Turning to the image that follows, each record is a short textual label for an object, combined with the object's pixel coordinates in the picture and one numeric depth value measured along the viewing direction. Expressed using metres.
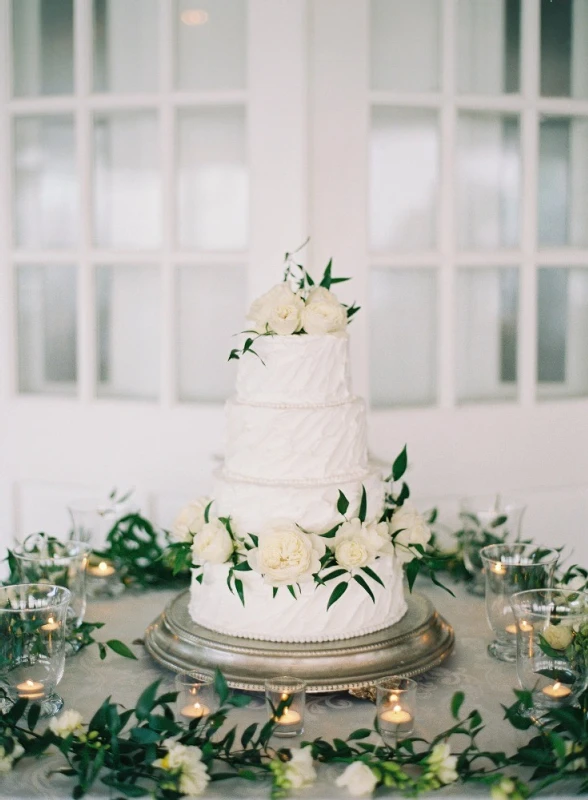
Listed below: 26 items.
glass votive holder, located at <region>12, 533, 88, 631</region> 1.71
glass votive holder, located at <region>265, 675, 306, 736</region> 1.31
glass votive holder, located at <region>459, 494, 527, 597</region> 2.08
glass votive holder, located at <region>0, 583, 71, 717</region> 1.36
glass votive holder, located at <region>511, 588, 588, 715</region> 1.36
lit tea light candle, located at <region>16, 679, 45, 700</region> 1.39
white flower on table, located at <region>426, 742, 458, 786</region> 1.17
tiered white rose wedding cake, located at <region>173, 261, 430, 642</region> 1.54
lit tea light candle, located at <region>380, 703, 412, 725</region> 1.30
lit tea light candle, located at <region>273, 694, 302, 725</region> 1.33
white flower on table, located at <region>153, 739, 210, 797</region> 1.16
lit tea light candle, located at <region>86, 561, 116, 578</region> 2.08
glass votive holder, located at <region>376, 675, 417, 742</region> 1.30
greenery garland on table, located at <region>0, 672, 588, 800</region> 1.17
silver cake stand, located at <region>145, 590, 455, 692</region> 1.48
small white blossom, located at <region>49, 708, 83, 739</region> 1.27
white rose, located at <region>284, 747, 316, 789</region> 1.17
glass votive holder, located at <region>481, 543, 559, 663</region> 1.63
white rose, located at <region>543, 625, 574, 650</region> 1.38
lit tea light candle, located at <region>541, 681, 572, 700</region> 1.36
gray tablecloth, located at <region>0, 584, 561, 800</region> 1.21
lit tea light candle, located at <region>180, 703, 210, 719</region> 1.34
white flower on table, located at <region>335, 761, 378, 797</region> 1.16
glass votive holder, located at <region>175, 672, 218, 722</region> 1.33
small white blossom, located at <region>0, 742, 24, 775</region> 1.23
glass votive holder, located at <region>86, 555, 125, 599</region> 2.08
